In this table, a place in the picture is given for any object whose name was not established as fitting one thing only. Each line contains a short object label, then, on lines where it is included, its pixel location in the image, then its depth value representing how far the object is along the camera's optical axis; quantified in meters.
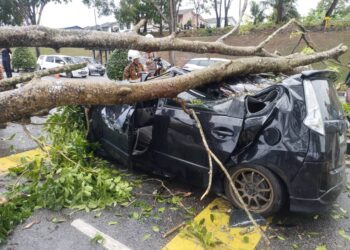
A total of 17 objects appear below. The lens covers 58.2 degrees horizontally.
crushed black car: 2.84
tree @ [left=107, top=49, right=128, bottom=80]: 12.84
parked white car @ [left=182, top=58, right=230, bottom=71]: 16.16
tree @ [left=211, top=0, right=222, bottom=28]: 39.31
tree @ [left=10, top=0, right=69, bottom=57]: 34.61
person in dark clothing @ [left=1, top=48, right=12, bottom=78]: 15.67
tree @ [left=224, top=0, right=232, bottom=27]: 38.81
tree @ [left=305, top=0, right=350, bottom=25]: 28.20
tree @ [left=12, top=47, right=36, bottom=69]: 24.89
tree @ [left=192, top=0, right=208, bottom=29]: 40.53
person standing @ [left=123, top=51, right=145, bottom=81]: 7.54
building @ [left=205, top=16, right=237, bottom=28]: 66.48
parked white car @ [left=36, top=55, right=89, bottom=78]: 21.81
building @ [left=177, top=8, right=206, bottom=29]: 60.89
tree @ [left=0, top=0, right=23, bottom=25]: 34.59
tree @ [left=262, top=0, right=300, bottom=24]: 27.08
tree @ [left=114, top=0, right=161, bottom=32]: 36.38
